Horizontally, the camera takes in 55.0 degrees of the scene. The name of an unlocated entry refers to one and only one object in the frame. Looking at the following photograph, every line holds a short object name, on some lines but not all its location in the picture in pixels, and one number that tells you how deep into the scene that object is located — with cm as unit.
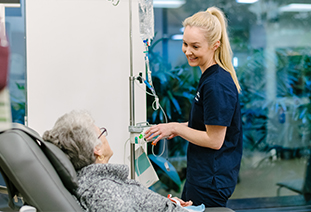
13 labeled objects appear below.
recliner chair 99
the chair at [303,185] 299
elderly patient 115
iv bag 203
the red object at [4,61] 73
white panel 229
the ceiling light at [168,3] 273
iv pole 207
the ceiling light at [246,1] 282
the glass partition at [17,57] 241
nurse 141
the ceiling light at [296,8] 292
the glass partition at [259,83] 273
